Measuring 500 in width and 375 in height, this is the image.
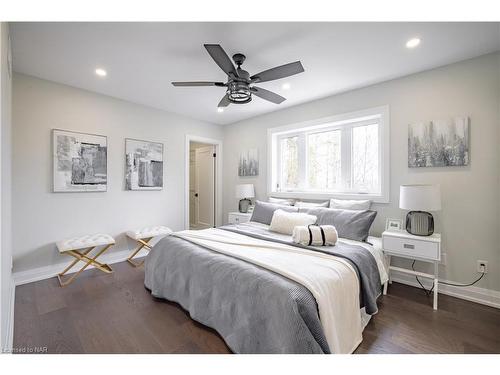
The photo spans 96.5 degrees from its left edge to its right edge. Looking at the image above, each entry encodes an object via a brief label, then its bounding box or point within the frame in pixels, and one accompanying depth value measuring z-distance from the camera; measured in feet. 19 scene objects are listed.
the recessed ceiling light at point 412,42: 6.65
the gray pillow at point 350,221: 8.00
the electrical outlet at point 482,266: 7.45
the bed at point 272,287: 4.25
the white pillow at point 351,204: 9.32
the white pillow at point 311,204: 10.33
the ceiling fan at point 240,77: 6.02
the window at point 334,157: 9.91
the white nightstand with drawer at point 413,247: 7.10
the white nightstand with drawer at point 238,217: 13.14
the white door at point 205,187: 16.83
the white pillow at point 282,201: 11.51
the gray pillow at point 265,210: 10.52
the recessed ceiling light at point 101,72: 8.51
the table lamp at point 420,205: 7.24
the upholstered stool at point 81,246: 8.71
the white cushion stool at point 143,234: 10.67
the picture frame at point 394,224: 8.79
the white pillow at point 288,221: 8.80
